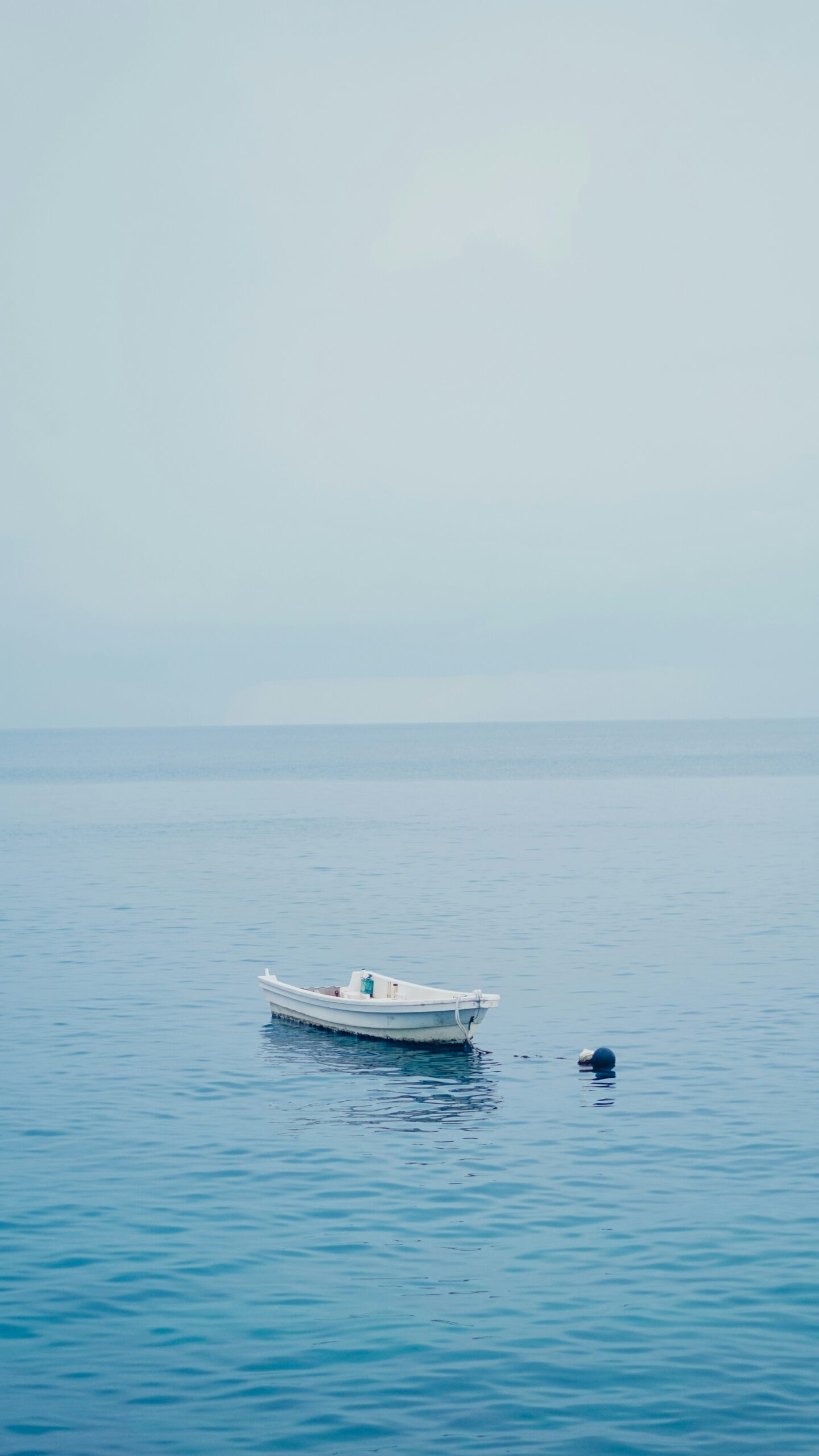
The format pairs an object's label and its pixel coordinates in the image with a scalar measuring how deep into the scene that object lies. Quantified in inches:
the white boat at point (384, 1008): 1536.7
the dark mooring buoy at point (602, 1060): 1401.3
